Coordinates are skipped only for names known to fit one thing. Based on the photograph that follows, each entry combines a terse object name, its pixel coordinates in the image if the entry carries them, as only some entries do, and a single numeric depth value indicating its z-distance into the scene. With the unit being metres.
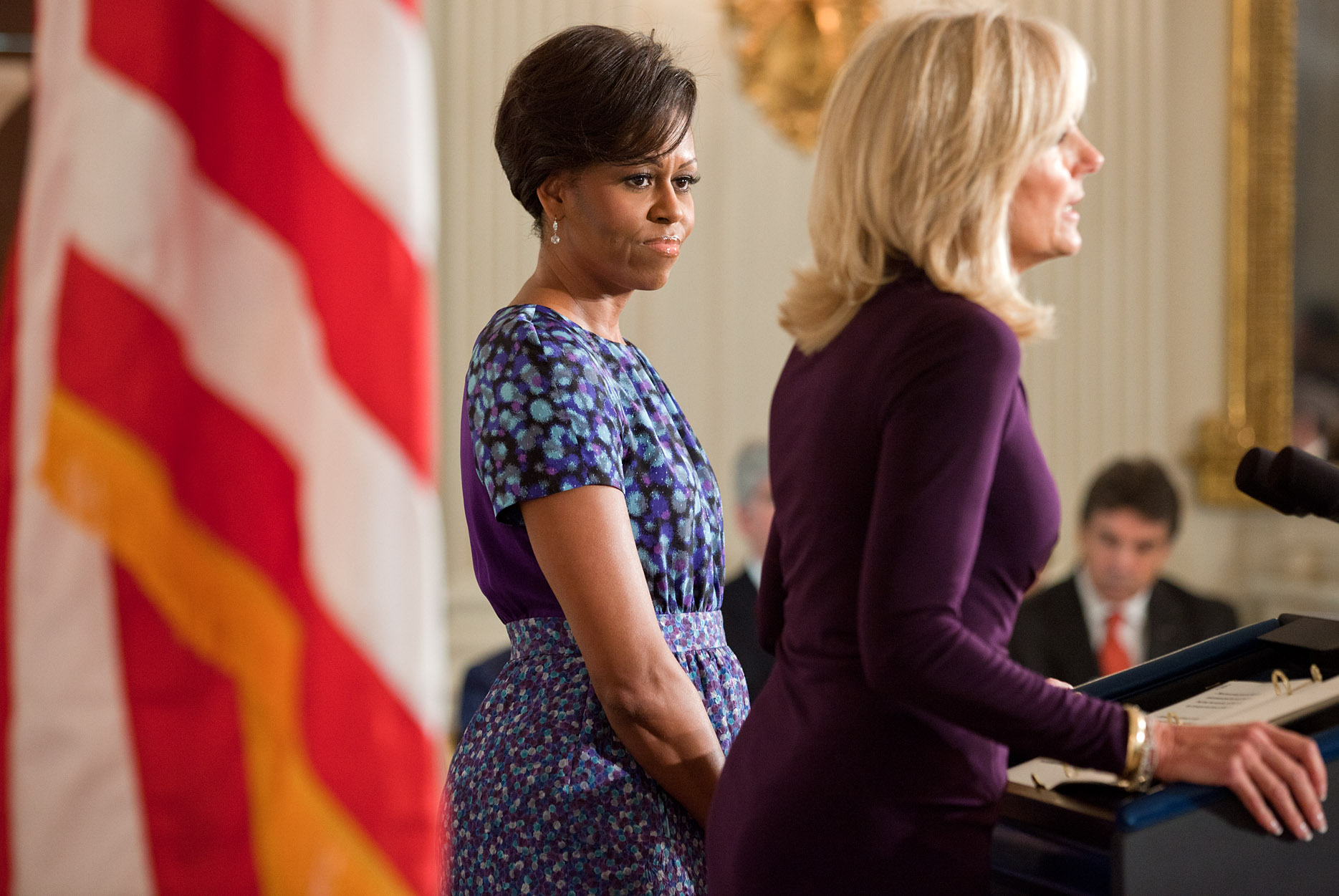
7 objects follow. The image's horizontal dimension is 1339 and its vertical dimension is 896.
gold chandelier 8.28
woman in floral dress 3.13
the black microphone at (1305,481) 2.98
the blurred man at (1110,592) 6.29
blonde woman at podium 2.89
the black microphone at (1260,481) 2.99
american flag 3.00
